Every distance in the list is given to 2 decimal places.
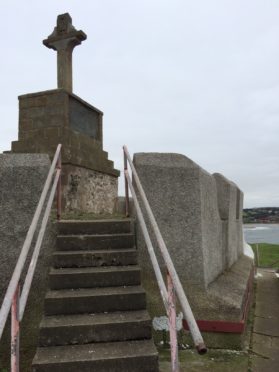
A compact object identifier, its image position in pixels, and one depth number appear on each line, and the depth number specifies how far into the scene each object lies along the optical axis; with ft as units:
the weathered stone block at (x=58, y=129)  24.34
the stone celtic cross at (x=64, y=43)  26.58
